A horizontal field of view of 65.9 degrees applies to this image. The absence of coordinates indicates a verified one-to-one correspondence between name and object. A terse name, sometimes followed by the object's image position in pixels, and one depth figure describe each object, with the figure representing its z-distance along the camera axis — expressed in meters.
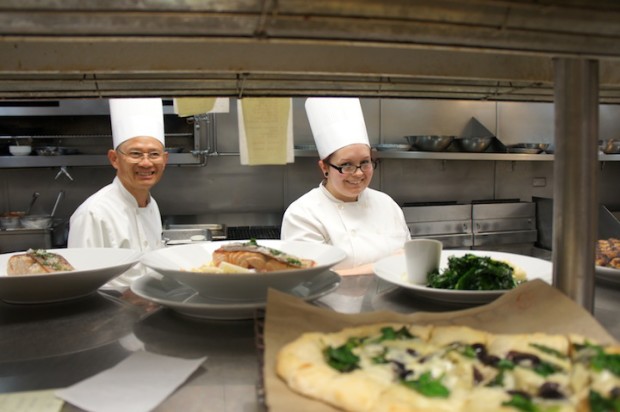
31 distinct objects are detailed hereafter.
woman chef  2.81
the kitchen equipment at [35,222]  3.46
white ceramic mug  1.29
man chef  2.65
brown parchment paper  0.85
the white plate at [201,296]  1.02
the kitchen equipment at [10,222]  3.48
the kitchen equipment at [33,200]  3.86
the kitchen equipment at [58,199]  3.84
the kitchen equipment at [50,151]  3.65
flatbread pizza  0.65
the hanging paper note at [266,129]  1.64
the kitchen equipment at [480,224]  4.19
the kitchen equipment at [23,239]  3.39
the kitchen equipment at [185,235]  3.63
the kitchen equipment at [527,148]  4.53
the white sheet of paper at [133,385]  0.69
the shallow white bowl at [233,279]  1.02
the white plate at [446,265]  1.11
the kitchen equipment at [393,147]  4.22
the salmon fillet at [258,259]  1.21
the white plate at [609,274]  1.29
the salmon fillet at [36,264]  1.23
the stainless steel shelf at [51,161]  3.60
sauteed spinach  1.17
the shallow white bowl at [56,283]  1.13
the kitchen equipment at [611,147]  4.67
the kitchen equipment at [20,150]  3.63
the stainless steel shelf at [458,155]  4.12
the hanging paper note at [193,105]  1.35
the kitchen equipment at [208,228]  3.88
